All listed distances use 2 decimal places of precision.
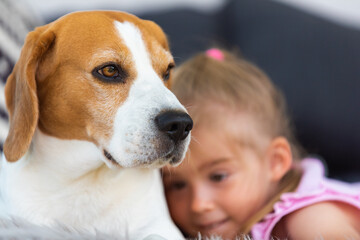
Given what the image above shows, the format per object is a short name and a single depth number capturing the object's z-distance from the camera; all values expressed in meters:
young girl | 0.91
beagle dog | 0.81
